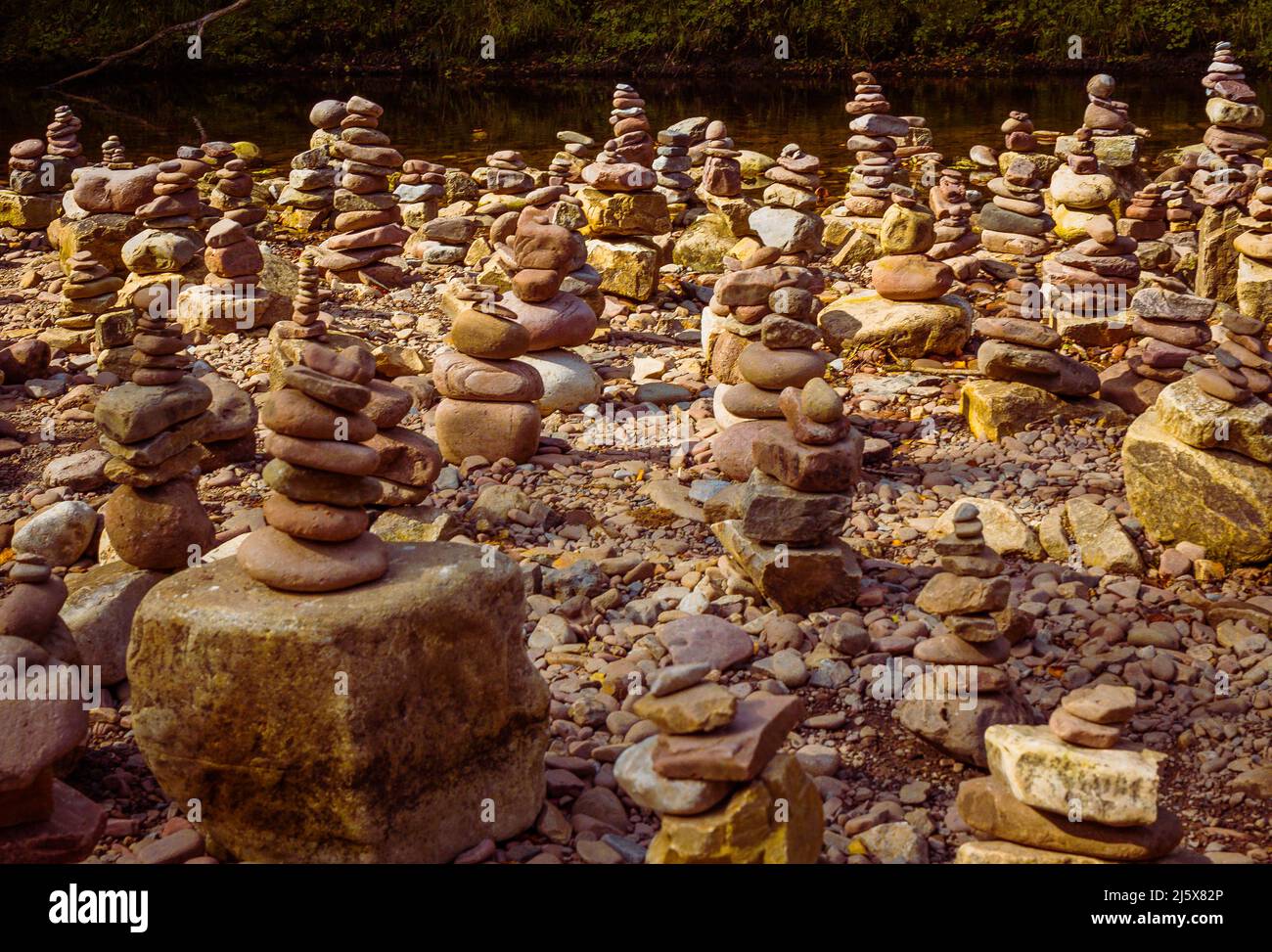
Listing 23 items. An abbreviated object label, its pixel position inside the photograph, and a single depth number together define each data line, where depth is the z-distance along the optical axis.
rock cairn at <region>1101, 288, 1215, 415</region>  7.62
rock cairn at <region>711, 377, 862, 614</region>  5.83
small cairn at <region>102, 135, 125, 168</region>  11.52
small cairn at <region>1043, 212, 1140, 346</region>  9.21
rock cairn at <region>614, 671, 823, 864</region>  3.71
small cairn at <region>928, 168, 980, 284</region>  10.15
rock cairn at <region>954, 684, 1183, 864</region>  3.79
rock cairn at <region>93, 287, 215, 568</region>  5.82
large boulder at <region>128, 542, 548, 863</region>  4.04
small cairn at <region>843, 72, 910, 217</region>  11.07
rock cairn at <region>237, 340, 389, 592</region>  4.26
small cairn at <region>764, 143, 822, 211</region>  10.45
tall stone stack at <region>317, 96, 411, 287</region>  11.31
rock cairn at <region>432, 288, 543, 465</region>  7.37
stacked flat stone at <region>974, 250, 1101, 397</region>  7.74
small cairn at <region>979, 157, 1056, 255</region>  10.57
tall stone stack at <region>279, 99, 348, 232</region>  13.06
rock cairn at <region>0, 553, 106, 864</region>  4.02
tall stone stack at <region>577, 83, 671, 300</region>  10.64
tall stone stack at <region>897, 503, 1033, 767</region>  4.82
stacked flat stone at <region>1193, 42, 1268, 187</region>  10.84
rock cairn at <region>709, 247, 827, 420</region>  6.82
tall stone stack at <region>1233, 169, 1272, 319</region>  9.17
